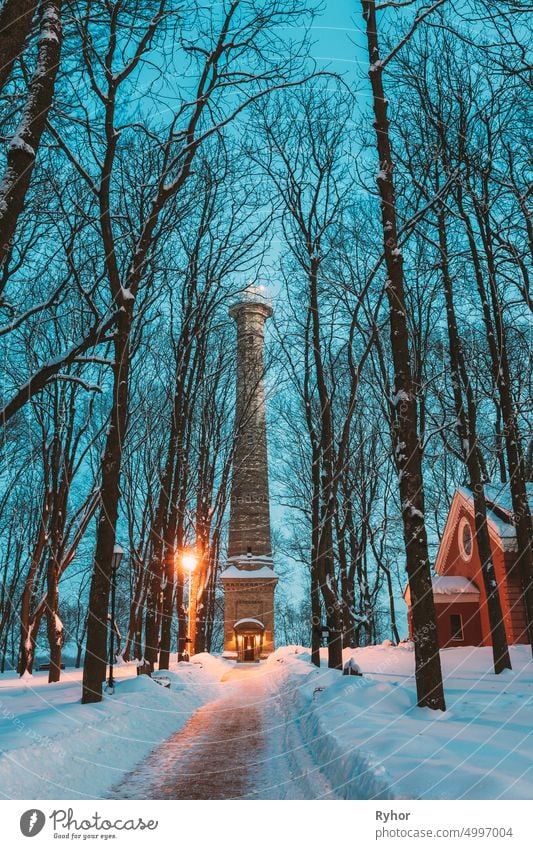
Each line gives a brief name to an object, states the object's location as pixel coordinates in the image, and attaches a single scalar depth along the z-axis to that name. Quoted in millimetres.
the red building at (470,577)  19719
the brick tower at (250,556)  35844
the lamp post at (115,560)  12656
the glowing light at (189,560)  20562
